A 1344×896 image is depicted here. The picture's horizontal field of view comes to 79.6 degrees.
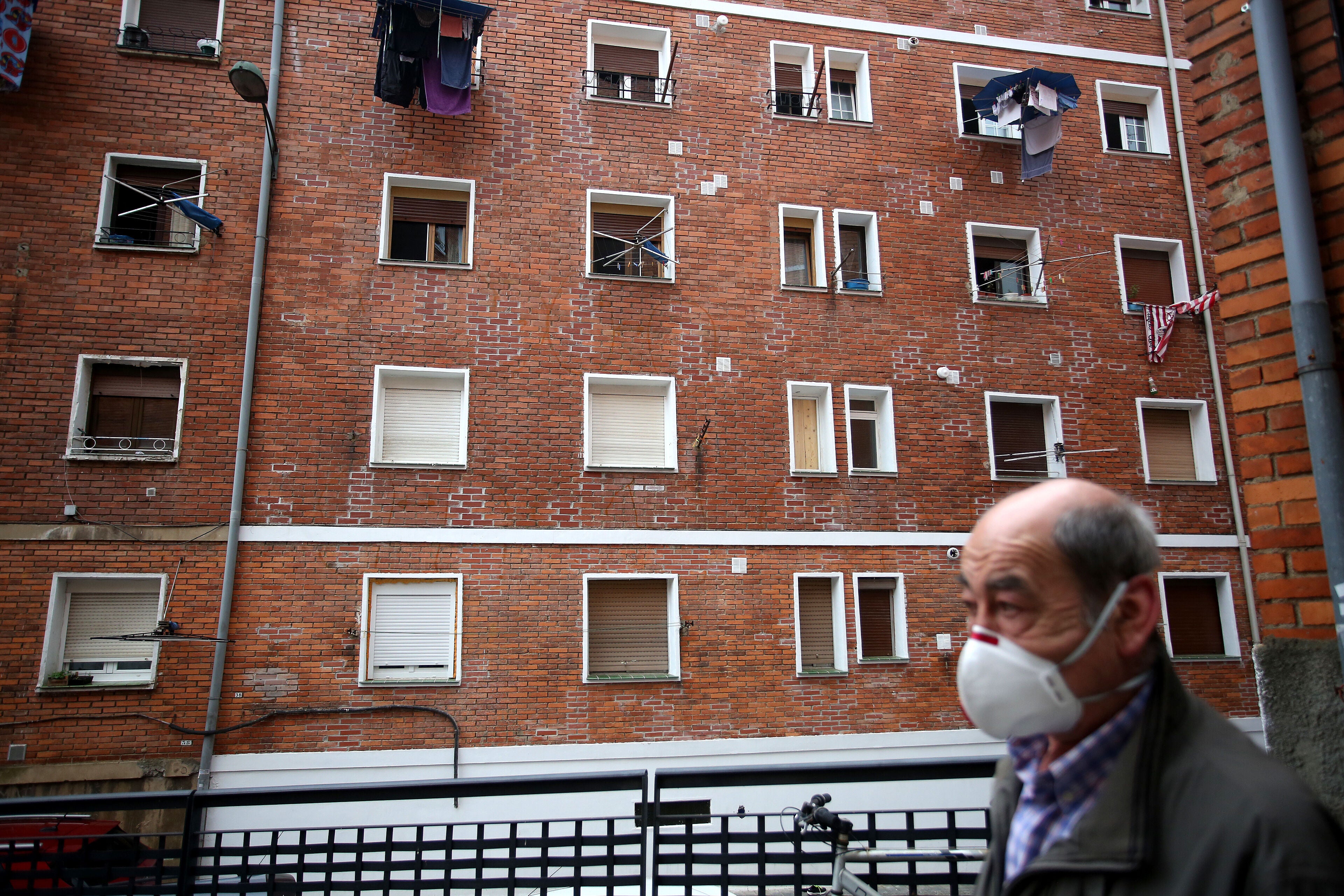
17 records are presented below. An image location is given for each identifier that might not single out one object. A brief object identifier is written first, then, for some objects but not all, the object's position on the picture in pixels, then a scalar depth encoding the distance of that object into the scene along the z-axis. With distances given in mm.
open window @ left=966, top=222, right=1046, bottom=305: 15391
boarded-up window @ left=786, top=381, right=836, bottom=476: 13977
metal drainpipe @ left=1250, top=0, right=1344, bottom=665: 2463
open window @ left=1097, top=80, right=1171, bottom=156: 16672
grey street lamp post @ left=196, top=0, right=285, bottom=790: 11234
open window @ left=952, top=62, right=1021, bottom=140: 15922
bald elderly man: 1279
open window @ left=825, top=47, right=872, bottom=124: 15477
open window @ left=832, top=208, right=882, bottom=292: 14766
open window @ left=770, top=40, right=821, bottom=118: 15336
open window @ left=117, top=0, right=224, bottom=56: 13211
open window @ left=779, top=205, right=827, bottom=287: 14797
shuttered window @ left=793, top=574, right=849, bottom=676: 13289
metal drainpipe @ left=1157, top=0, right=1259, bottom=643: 14644
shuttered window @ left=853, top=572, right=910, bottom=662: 13469
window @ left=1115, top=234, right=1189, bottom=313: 15961
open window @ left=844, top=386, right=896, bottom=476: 14188
